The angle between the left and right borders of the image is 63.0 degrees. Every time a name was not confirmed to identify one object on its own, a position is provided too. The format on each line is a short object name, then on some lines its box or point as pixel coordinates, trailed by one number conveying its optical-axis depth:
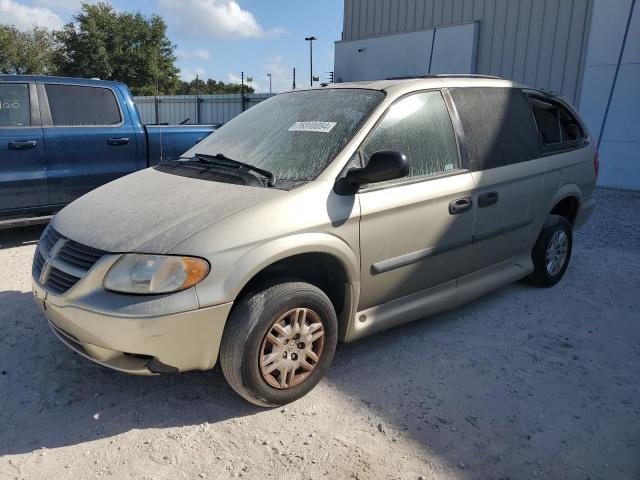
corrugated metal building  9.48
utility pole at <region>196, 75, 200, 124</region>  18.53
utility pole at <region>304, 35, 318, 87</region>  50.19
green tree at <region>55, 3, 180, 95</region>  38.69
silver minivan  2.52
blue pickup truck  5.51
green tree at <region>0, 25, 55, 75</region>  41.56
